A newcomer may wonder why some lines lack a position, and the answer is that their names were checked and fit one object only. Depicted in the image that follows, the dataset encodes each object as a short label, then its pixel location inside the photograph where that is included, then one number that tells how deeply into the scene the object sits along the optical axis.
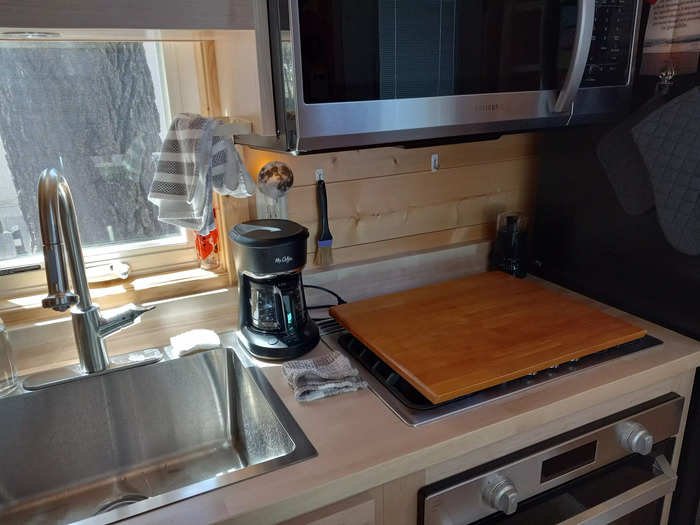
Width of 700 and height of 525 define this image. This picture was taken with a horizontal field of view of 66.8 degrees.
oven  0.85
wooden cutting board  0.92
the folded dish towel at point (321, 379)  0.92
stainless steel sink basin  0.95
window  1.05
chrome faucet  0.89
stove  0.87
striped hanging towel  1.02
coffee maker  0.99
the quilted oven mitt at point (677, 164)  1.01
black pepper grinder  1.38
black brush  1.23
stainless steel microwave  0.79
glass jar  0.96
